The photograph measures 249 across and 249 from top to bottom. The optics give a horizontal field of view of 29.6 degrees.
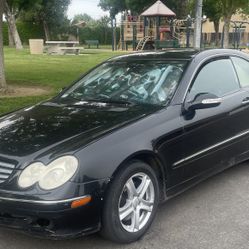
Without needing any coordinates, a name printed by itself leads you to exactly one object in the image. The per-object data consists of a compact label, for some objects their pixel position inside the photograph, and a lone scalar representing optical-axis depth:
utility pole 13.13
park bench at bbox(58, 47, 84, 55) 26.98
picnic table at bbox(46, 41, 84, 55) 27.08
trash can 27.11
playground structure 29.66
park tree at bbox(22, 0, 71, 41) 43.04
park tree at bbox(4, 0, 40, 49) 33.76
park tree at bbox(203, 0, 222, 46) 44.84
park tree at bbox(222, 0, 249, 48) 28.45
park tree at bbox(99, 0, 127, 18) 52.38
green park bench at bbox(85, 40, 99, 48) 41.09
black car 3.33
